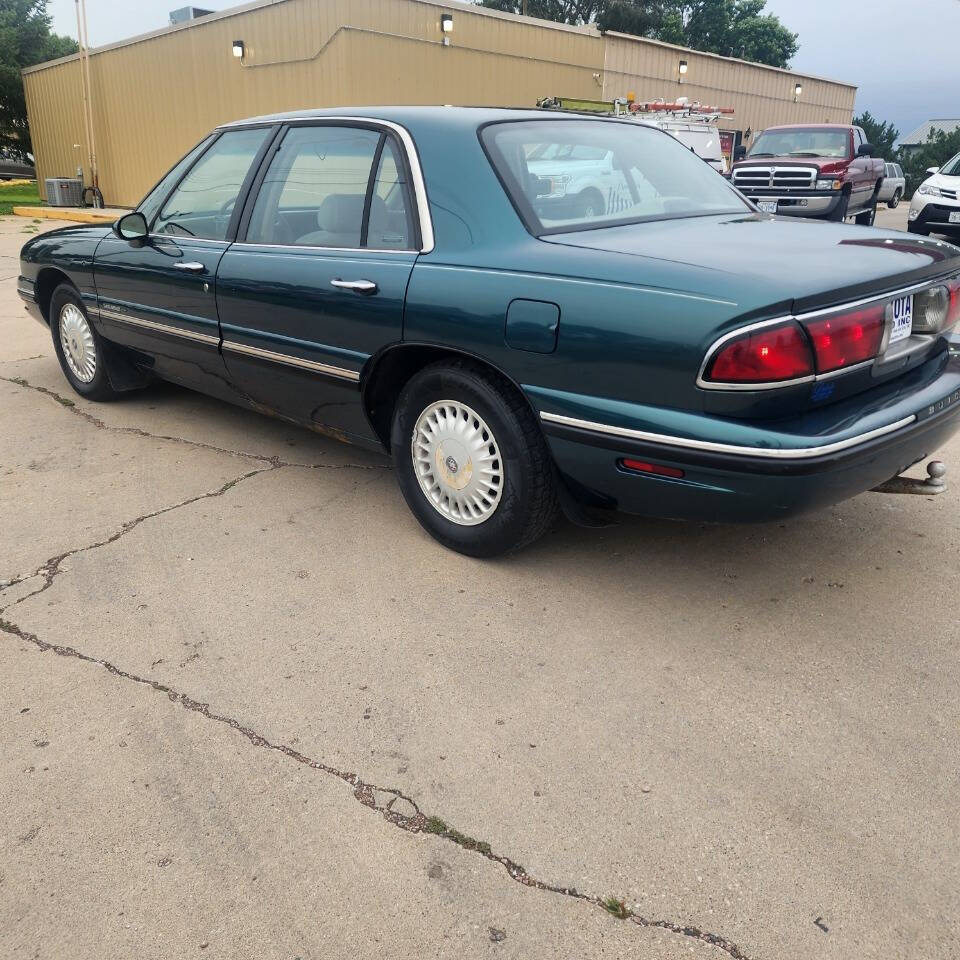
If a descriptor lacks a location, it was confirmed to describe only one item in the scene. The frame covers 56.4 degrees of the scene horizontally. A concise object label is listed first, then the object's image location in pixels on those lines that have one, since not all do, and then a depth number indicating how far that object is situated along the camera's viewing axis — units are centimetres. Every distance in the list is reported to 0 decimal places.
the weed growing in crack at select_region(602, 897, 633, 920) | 180
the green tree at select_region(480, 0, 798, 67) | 4894
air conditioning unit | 2138
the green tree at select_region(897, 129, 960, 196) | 3309
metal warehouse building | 1600
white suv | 1153
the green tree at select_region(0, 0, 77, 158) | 2859
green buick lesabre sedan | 247
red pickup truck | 1399
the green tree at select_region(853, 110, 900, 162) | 3538
